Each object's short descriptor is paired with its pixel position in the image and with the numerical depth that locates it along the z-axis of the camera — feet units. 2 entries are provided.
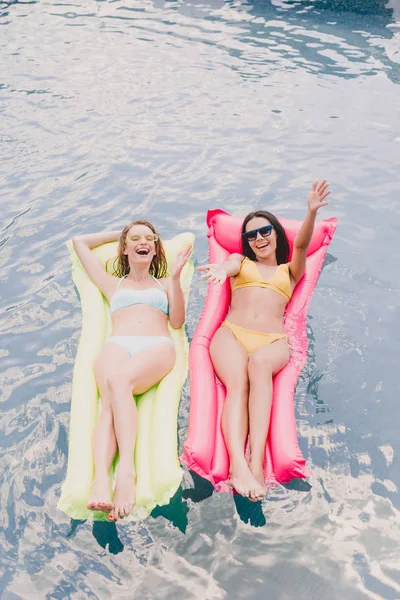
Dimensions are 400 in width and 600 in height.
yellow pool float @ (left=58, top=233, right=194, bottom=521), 9.34
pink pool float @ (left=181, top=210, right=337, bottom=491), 9.79
